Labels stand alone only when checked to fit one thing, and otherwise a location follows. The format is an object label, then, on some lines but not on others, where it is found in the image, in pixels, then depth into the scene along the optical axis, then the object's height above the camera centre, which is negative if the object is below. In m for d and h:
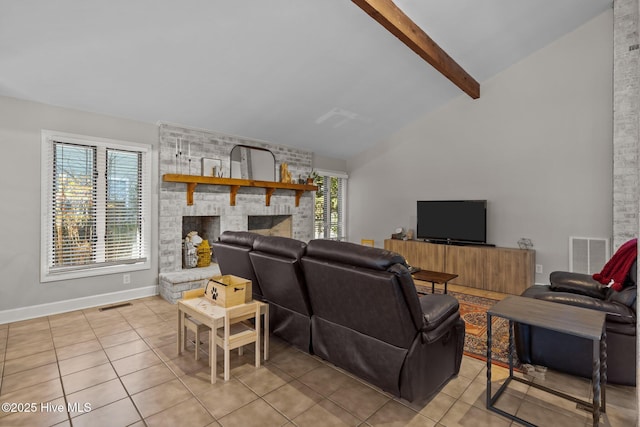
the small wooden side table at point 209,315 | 2.29 -0.79
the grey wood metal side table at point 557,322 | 1.66 -0.60
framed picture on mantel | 4.96 +0.70
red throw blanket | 2.37 -0.41
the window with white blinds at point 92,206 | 3.75 +0.06
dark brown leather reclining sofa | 1.88 -0.68
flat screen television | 5.28 -0.12
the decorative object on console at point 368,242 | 6.71 -0.62
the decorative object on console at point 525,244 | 4.97 -0.47
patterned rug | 2.77 -1.21
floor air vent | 3.96 -1.21
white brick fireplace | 4.55 +0.25
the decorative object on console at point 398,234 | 6.27 -0.42
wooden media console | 4.73 -0.81
